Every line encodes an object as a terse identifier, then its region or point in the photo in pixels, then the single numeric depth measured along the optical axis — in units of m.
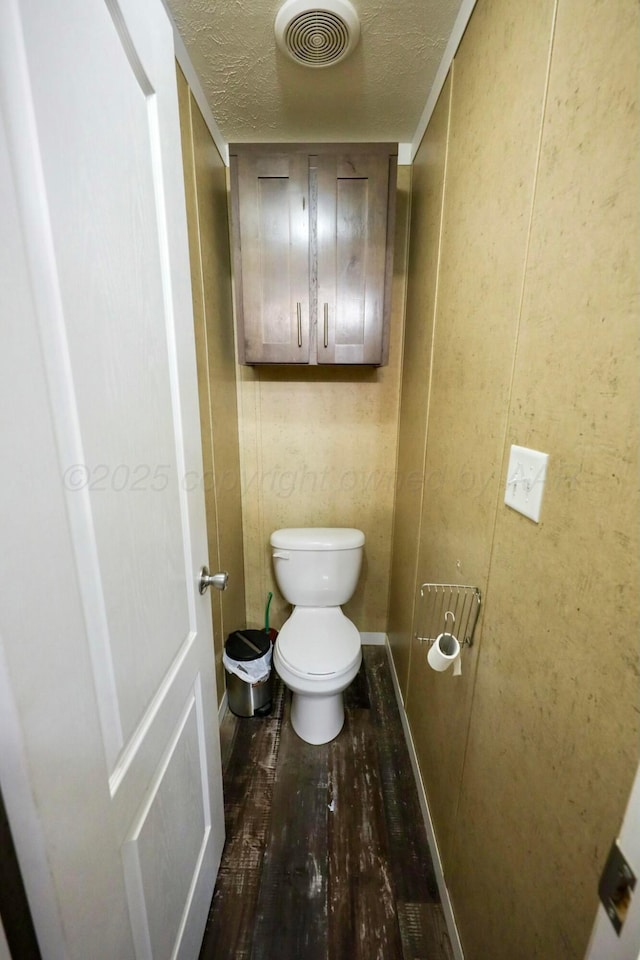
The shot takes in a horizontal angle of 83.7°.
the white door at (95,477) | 0.36
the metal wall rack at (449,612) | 0.88
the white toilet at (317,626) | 1.35
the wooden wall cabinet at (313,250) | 1.34
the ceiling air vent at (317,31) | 0.93
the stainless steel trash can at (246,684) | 1.54
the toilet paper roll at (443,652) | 0.82
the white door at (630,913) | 0.33
